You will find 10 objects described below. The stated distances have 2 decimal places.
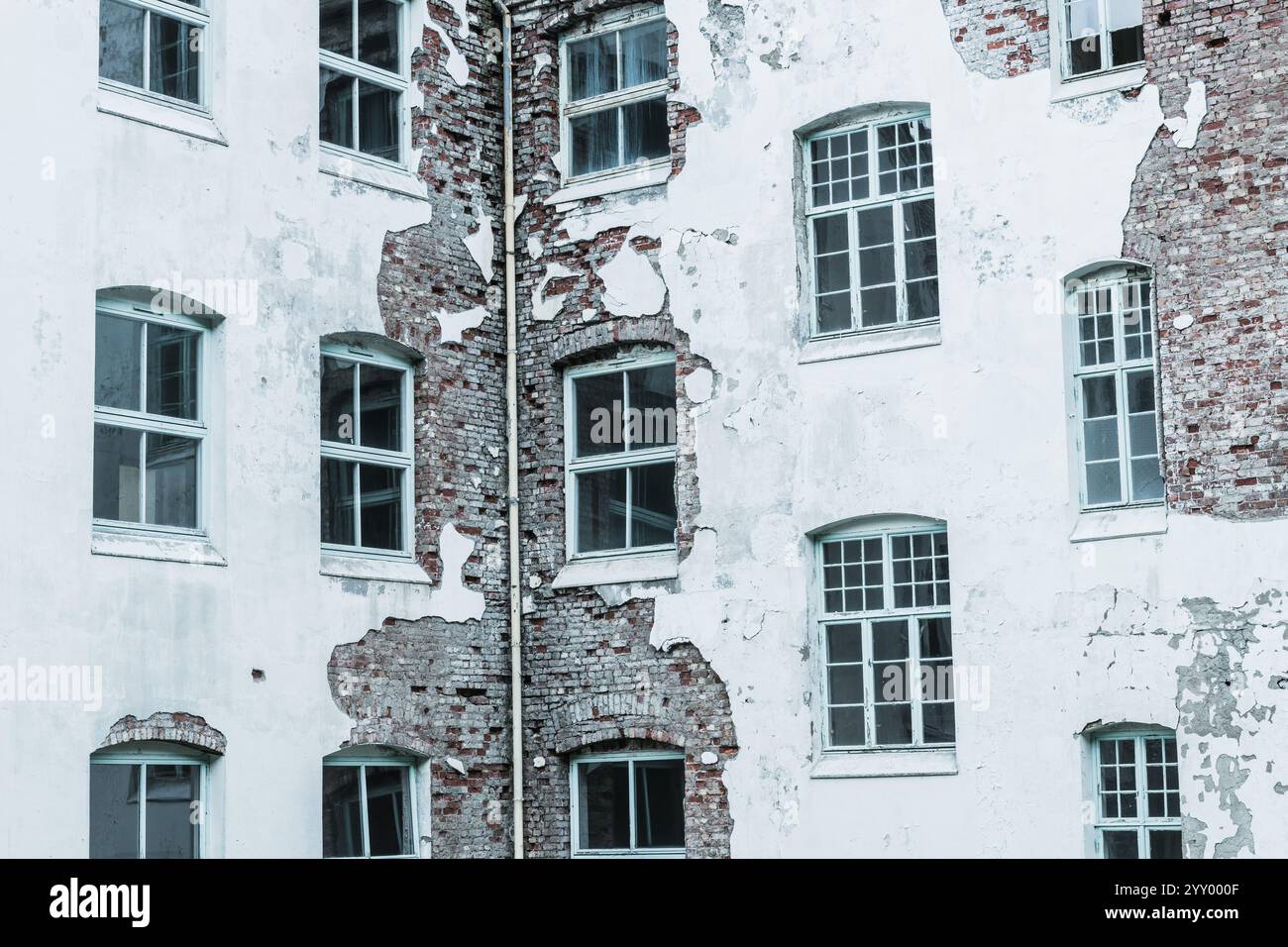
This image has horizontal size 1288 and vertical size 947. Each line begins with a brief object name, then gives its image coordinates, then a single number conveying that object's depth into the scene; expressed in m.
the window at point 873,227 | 13.55
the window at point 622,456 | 14.53
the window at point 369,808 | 13.45
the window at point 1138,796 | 12.01
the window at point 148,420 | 12.30
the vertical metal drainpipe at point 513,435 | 14.64
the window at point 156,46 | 12.70
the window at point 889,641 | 13.05
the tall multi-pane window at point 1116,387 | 12.49
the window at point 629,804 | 14.11
